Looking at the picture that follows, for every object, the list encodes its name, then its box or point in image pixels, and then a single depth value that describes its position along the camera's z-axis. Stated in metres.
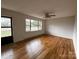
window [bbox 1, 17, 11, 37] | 2.83
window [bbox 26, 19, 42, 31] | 4.29
